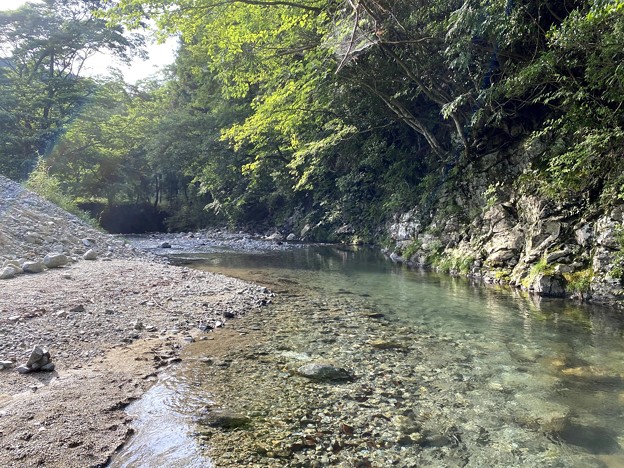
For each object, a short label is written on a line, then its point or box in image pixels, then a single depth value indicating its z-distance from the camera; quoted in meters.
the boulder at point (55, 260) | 9.63
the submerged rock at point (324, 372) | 4.81
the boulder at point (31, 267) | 8.87
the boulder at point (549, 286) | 9.01
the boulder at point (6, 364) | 4.42
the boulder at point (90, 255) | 11.52
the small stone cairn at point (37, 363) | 4.43
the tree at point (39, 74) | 25.61
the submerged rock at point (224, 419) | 3.72
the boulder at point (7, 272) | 8.04
